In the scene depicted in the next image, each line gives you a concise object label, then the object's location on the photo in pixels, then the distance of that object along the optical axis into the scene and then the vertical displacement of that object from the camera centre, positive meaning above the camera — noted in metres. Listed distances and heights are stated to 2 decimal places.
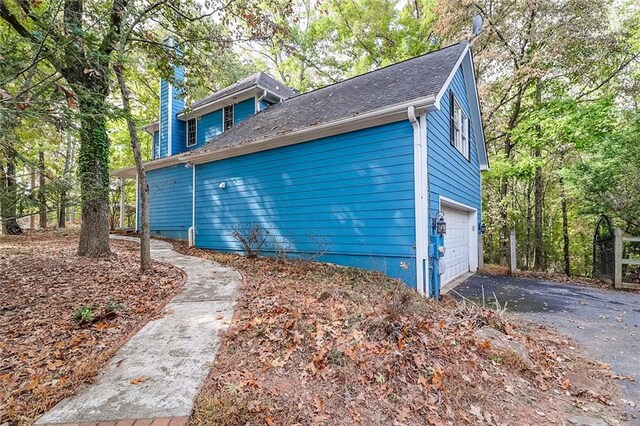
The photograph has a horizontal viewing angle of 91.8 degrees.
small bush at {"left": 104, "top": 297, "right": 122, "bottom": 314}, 3.99 -1.13
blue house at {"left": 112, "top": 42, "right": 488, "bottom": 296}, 6.02 +1.11
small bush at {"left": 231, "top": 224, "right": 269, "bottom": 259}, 8.22 -0.49
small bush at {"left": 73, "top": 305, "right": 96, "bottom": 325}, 3.72 -1.15
